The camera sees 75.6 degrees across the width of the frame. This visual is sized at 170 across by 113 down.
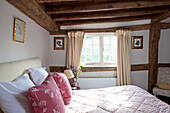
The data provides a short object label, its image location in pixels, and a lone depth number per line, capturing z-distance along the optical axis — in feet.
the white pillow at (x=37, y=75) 5.16
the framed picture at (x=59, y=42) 10.54
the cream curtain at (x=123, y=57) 10.14
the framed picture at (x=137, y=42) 10.59
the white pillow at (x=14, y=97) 3.21
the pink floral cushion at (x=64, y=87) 5.24
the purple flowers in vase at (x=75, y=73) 9.08
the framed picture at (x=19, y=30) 5.27
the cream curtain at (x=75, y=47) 10.16
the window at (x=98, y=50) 10.97
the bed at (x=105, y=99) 4.45
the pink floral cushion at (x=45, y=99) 3.34
